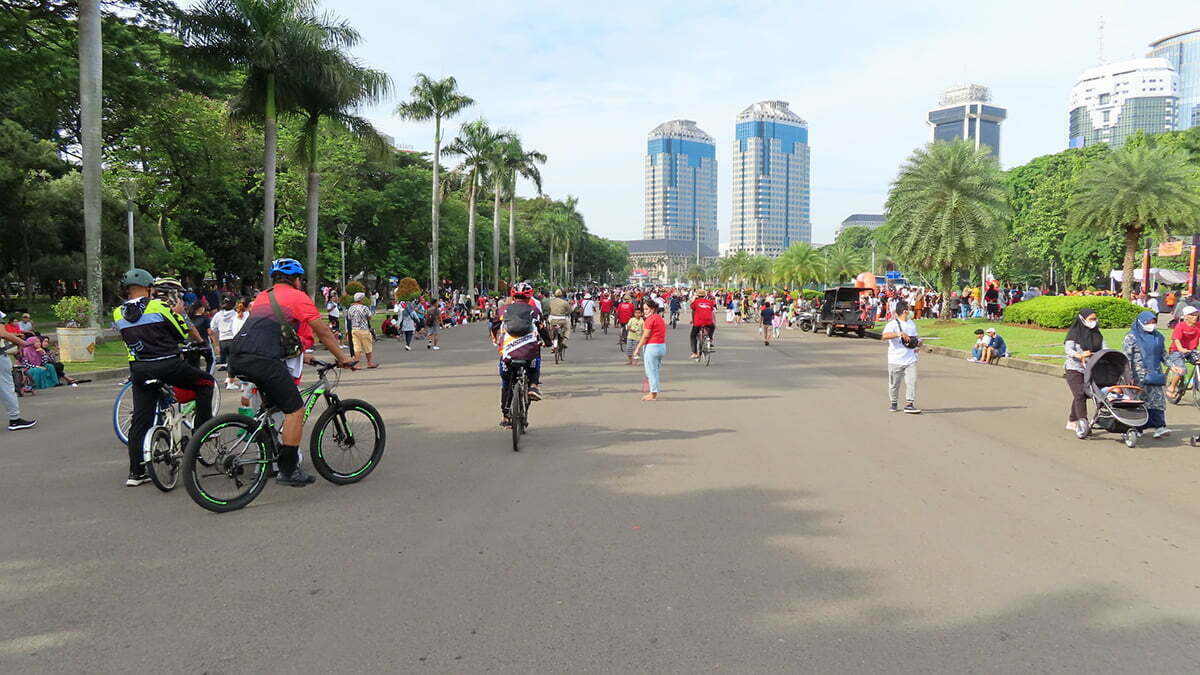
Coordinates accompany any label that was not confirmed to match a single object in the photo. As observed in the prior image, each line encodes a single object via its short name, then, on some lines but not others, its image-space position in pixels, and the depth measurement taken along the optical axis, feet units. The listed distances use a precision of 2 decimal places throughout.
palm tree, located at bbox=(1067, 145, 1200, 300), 94.73
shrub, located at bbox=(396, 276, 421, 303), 124.47
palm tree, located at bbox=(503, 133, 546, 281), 179.73
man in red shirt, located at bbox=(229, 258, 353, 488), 19.22
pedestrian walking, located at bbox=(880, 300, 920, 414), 35.73
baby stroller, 28.32
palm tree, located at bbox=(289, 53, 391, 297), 87.76
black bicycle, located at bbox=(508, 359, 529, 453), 26.91
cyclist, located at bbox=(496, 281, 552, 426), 28.40
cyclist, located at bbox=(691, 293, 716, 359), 58.95
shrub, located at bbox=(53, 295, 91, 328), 61.98
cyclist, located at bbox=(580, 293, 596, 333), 89.61
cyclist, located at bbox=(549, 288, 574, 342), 58.08
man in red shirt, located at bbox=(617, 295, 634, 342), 73.51
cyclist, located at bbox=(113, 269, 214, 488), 20.20
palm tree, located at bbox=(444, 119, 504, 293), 168.66
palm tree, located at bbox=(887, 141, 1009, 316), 102.17
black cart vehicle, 102.27
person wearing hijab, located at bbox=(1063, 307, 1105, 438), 30.27
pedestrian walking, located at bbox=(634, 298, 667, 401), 39.93
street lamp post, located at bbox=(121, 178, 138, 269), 88.75
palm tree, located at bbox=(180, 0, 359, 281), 81.56
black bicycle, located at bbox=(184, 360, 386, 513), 18.57
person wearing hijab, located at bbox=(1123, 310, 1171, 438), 29.40
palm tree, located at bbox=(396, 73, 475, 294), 147.23
